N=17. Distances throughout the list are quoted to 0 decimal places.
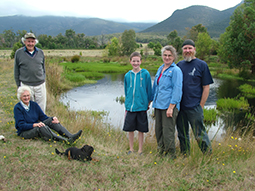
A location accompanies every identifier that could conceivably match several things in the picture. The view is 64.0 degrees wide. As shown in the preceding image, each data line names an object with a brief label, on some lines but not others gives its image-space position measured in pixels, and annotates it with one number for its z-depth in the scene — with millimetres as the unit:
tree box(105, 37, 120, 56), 52781
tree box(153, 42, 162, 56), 54031
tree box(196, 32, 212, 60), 40125
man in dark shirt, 3332
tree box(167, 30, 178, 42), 67688
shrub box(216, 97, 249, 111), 10539
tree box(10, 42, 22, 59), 26694
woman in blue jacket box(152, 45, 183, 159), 3227
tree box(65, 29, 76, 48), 90500
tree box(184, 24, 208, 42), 58122
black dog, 3329
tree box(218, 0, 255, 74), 20469
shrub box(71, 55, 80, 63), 34375
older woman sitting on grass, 3803
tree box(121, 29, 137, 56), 54344
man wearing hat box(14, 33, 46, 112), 4234
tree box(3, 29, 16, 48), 81688
